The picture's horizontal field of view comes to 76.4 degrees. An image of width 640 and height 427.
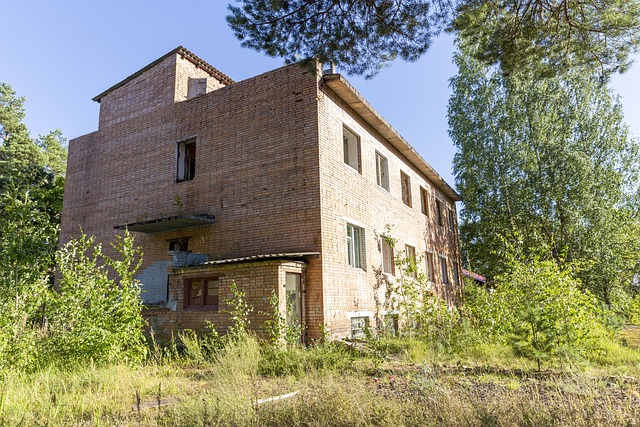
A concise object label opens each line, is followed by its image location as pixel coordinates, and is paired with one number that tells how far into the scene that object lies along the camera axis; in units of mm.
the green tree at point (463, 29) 7270
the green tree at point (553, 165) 20172
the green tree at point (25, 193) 7230
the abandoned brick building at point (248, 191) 10070
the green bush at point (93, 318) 6477
